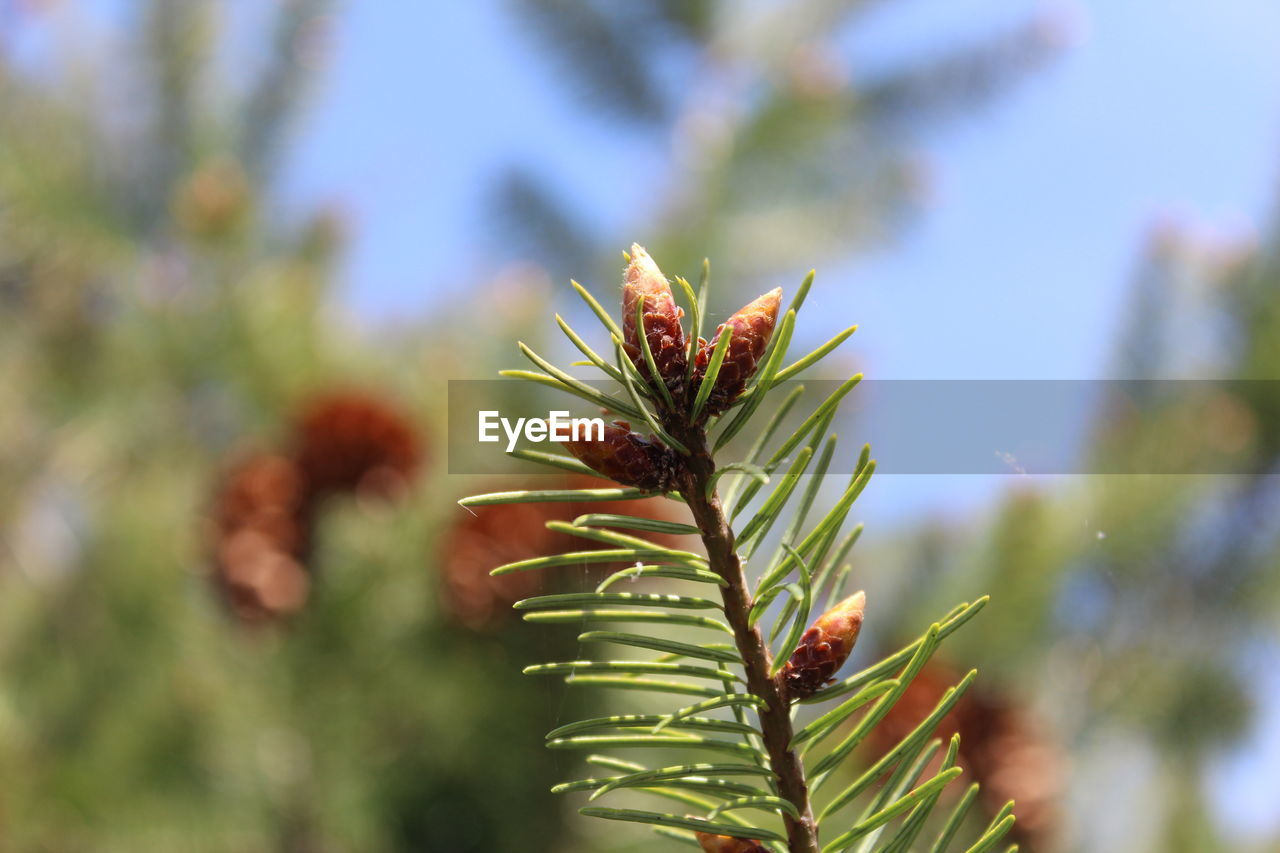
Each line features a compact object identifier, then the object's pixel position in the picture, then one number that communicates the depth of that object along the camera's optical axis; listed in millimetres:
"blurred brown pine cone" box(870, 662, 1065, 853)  671
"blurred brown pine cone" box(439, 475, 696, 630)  643
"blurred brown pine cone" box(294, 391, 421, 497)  784
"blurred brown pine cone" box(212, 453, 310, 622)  697
